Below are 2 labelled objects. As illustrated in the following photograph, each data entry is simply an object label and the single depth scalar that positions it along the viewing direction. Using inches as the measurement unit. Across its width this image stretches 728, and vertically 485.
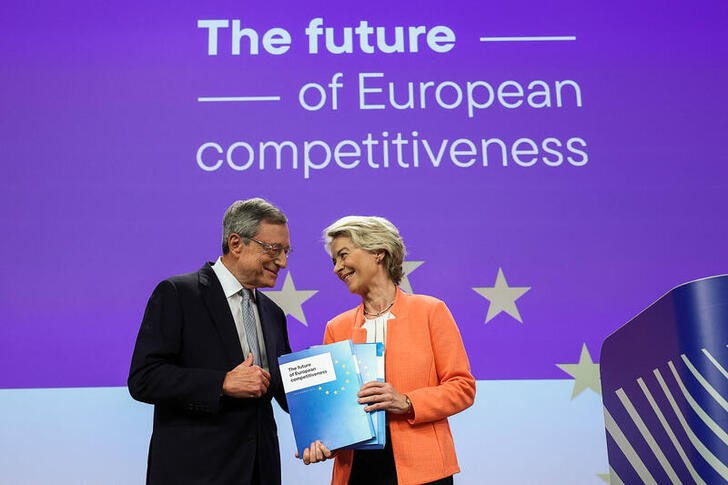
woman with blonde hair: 81.3
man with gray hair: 83.4
